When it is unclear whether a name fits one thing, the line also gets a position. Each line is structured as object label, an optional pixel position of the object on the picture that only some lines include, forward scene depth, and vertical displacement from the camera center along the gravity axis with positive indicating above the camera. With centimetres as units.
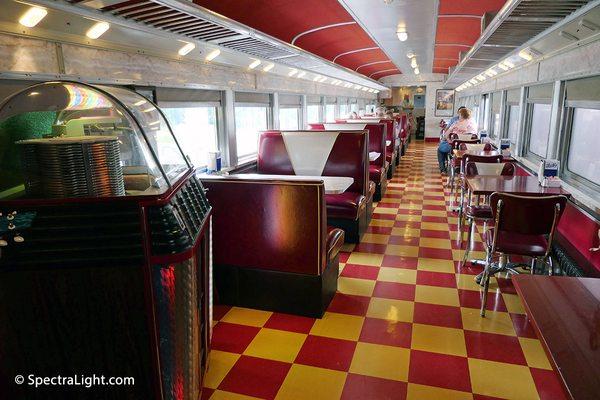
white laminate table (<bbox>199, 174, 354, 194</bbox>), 327 -65
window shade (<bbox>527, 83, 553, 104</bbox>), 520 +25
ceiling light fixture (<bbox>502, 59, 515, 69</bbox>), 630 +76
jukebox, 166 -65
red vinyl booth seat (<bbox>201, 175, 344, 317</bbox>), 318 -100
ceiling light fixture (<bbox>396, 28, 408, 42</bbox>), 602 +117
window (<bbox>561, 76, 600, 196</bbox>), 382 -23
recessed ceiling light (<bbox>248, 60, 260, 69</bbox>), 515 +64
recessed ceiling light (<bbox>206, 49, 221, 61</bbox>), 422 +62
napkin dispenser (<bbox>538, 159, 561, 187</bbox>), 402 -58
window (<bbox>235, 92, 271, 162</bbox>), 580 -5
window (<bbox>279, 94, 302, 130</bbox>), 764 +8
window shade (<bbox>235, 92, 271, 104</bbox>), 561 +25
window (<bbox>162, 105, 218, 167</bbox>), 452 -14
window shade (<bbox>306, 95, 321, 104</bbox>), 915 +34
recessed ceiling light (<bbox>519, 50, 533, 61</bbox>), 525 +74
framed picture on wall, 1774 +44
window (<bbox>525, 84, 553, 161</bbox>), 567 -13
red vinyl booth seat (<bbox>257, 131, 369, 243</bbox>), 491 -61
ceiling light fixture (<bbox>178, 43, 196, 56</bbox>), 368 +60
